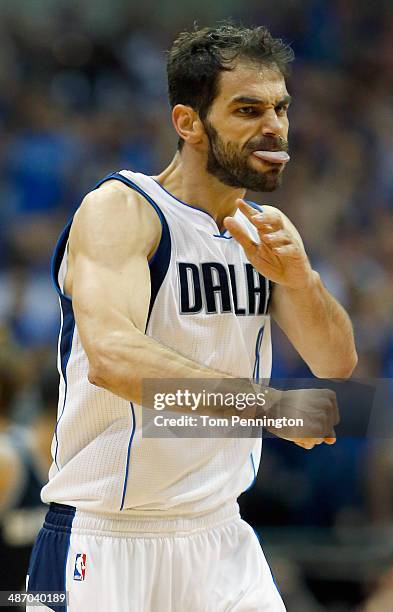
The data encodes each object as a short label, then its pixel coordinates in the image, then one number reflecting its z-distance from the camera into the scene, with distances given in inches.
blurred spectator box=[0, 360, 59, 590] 383.2
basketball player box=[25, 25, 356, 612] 250.7
